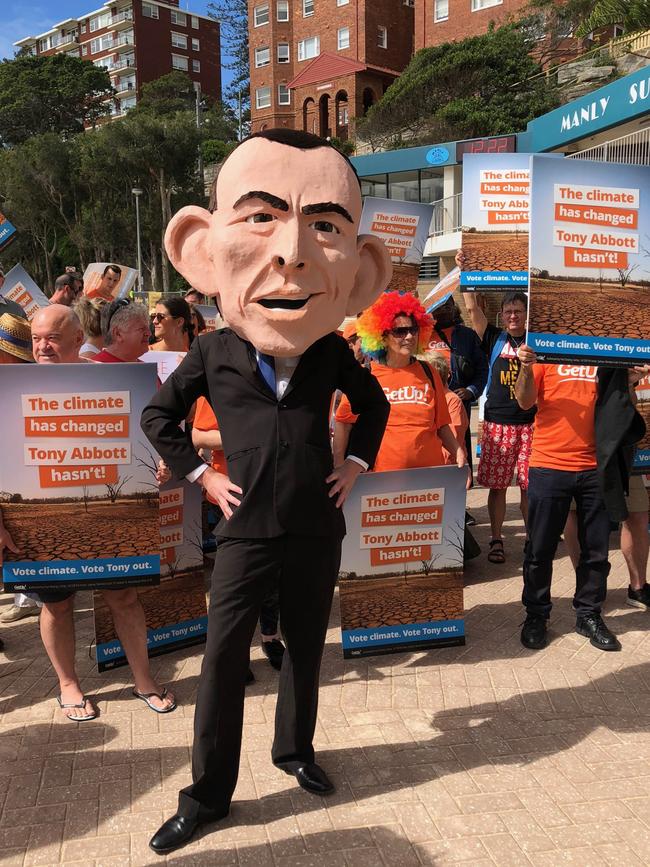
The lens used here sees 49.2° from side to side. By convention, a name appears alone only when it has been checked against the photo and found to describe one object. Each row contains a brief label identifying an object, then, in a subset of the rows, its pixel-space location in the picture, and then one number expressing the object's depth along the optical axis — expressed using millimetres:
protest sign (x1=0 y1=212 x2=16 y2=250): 6402
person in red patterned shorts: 5457
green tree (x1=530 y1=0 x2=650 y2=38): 16359
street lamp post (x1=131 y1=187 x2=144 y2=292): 35047
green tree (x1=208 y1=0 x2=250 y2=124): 63594
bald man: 3320
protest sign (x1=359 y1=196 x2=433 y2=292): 6551
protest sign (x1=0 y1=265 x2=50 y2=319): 7172
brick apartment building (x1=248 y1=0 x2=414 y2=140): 42344
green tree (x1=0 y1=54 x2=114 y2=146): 57500
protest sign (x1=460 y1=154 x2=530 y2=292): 5316
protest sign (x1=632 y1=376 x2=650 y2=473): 4359
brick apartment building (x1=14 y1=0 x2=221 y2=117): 73125
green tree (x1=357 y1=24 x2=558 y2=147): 29719
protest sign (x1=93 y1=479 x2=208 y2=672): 3914
